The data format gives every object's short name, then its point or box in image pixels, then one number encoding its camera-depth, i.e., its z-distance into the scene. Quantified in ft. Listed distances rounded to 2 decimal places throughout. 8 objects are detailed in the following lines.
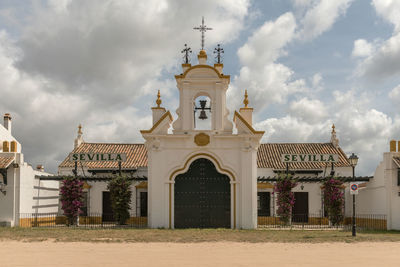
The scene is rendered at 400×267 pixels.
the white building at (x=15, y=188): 76.38
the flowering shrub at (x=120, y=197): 80.33
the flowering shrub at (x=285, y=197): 80.48
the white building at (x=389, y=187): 74.18
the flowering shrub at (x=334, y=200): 80.64
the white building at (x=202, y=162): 73.26
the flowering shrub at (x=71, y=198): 81.35
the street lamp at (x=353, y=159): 64.34
